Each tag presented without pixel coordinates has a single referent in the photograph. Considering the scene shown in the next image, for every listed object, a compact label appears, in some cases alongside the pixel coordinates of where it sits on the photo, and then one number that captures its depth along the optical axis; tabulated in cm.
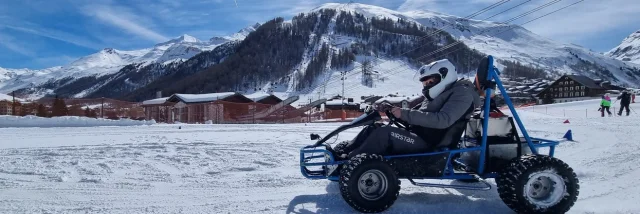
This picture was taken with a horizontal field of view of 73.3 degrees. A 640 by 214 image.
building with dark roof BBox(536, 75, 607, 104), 10300
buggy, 426
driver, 461
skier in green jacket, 2491
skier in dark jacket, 2436
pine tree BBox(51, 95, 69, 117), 2354
